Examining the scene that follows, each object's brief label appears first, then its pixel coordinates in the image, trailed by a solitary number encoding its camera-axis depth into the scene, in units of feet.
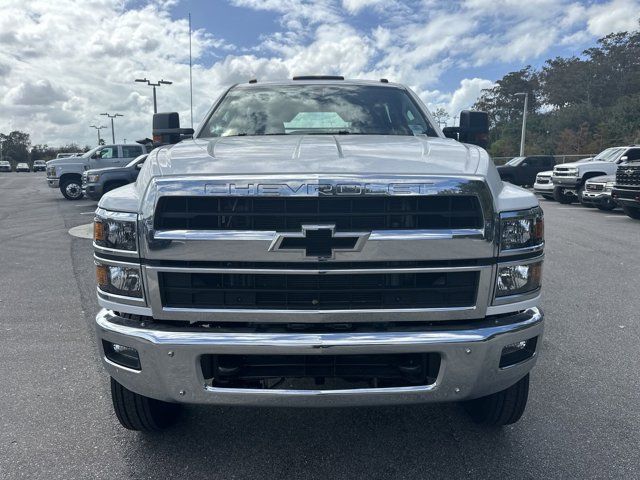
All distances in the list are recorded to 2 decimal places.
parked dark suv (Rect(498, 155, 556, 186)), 78.60
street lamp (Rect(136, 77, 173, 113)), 124.98
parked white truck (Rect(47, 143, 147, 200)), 63.57
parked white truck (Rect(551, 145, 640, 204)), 52.85
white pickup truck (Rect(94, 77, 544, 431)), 7.33
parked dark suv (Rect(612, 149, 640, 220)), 39.14
